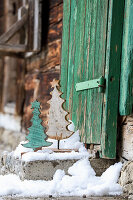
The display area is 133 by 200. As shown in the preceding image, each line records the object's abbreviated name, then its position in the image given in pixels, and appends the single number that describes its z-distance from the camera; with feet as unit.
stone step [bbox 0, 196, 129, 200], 9.97
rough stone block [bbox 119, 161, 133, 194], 10.74
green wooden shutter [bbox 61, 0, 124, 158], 11.60
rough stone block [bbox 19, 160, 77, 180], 11.39
